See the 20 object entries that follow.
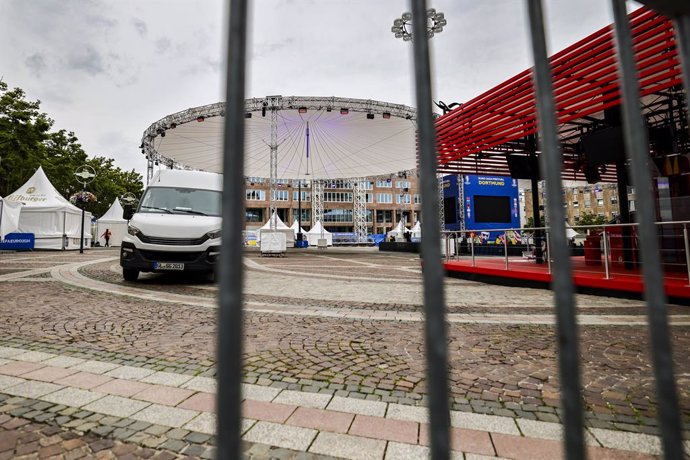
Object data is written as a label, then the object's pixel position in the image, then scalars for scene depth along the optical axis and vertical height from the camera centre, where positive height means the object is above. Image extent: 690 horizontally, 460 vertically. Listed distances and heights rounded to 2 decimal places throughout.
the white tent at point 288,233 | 36.19 +1.53
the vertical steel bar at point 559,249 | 0.68 -0.01
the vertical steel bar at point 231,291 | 0.60 -0.07
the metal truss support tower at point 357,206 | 51.75 +6.86
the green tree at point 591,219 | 57.81 +3.88
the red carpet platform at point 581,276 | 6.21 -0.70
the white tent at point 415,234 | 44.02 +1.47
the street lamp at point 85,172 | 22.46 +5.07
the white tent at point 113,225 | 32.78 +2.40
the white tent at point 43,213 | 22.91 +2.56
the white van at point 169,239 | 7.14 +0.23
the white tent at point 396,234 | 43.44 +1.48
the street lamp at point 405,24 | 16.14 +10.51
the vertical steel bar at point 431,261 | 0.66 -0.03
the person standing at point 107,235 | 31.61 +1.44
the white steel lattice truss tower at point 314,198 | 48.75 +6.71
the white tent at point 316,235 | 42.98 +1.52
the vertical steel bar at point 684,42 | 0.92 +0.52
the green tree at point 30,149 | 22.89 +7.48
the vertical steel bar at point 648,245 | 0.71 -0.01
